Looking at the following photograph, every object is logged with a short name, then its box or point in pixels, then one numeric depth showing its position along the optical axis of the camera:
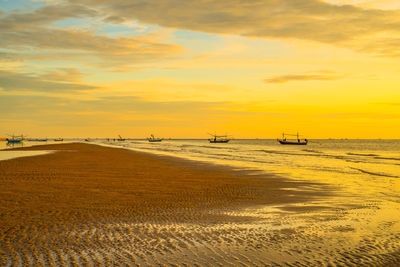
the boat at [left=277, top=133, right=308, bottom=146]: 172.43
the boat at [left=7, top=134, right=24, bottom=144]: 151.61
